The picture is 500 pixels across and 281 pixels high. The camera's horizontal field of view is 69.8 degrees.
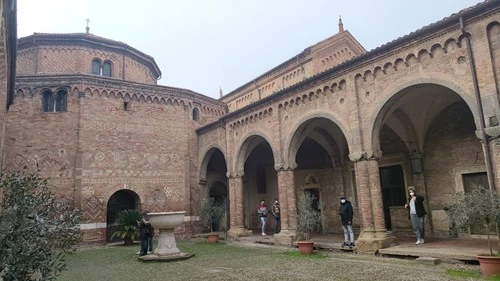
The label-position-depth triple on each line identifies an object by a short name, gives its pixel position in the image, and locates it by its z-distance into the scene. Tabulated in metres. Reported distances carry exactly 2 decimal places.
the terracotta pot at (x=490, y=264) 7.17
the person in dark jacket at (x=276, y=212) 16.23
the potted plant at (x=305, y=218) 11.66
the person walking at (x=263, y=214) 16.62
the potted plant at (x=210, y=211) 17.67
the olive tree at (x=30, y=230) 3.84
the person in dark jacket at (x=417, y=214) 11.13
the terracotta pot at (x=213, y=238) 16.14
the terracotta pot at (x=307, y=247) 11.47
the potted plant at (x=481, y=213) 7.23
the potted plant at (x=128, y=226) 16.27
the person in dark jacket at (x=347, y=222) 11.54
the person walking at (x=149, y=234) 12.23
